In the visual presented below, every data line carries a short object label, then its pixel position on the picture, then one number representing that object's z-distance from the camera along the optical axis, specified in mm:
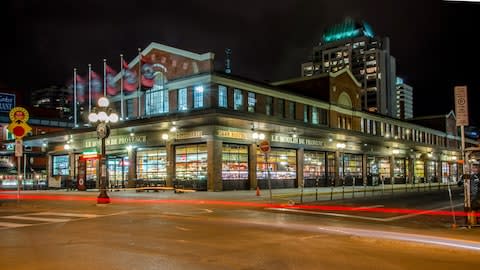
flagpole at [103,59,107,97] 45531
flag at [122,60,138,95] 46188
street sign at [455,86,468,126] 15502
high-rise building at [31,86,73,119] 157725
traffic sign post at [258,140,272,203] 26070
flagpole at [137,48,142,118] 43906
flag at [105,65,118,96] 45675
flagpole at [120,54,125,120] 46156
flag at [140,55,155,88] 44188
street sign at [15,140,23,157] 24781
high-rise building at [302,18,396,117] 173250
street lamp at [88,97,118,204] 25281
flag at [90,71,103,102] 47469
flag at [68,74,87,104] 48906
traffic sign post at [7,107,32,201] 24031
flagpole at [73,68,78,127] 48500
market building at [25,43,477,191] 39500
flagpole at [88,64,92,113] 47153
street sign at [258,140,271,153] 26070
